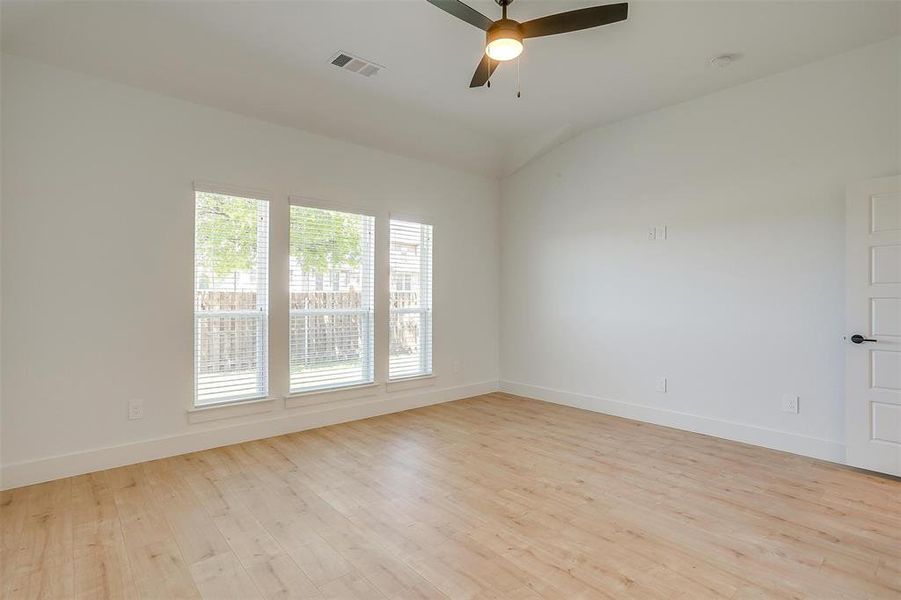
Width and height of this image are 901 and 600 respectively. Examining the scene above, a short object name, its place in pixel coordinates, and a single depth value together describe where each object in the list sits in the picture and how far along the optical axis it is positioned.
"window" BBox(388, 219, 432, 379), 5.12
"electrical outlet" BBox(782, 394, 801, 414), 3.73
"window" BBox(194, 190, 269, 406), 3.80
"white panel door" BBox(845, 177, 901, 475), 3.22
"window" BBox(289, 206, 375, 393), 4.34
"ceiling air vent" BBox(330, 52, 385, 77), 3.50
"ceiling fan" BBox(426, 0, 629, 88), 2.49
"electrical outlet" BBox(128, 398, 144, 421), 3.44
